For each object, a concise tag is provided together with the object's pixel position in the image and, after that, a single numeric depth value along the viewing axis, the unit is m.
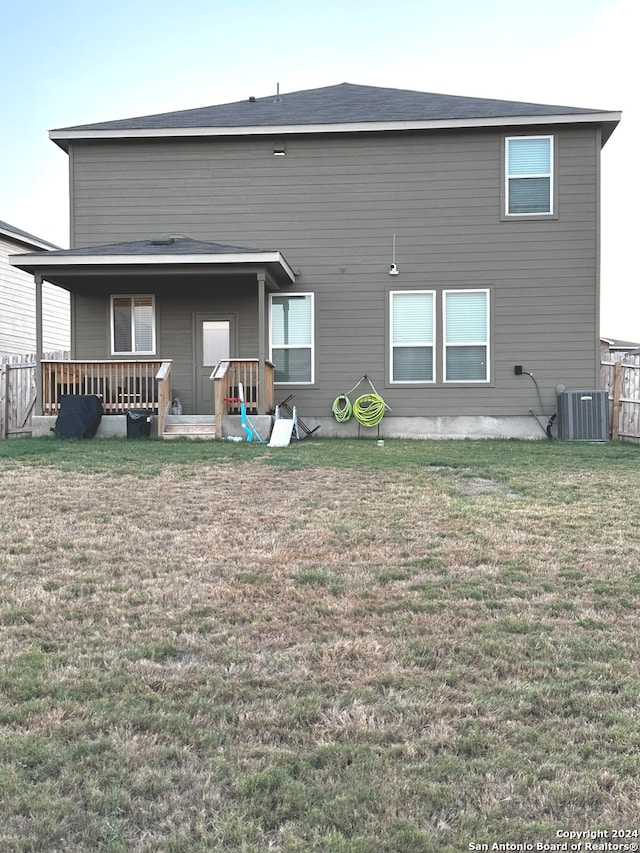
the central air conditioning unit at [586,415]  12.43
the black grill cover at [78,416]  11.45
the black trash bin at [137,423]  11.49
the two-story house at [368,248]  12.96
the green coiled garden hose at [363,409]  12.97
